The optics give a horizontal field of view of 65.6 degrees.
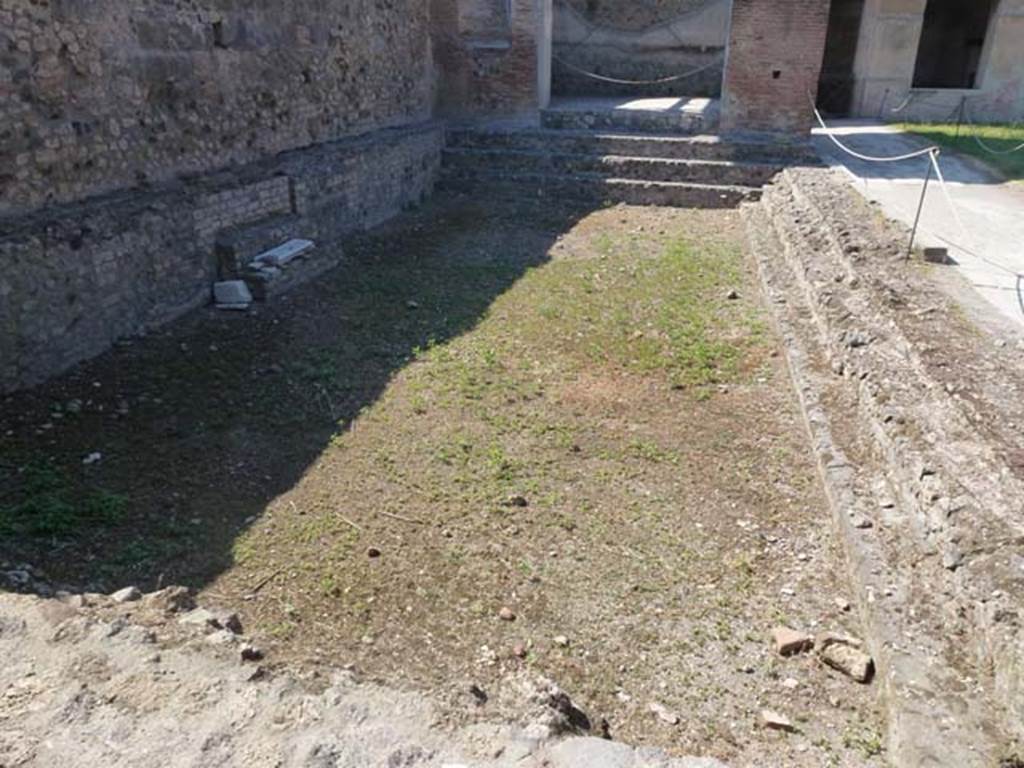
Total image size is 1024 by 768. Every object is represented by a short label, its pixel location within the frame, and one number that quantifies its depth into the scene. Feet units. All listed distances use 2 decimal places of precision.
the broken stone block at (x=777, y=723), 9.97
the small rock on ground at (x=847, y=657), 10.76
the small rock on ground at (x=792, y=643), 11.29
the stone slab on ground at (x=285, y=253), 25.31
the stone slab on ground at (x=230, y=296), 23.65
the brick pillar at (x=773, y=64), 39.60
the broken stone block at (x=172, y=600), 10.23
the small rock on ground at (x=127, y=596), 10.32
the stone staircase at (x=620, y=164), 38.96
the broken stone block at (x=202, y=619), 9.86
